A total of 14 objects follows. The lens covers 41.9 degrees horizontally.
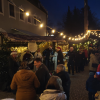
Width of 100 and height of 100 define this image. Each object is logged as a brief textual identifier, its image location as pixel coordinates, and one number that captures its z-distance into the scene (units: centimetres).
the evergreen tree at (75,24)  4112
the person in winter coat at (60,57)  863
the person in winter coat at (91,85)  414
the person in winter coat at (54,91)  269
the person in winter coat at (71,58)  910
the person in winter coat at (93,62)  609
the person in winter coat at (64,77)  366
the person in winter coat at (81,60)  990
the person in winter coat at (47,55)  973
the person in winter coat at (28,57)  771
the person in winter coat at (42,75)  355
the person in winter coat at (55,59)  1026
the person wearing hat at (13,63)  542
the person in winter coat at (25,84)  305
